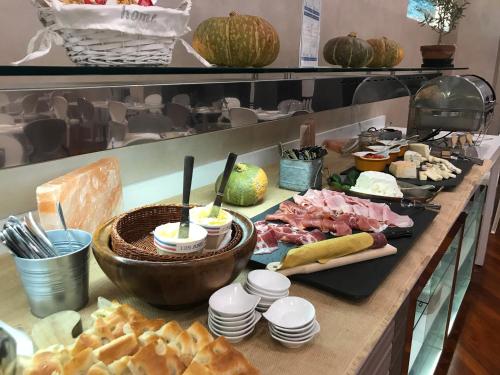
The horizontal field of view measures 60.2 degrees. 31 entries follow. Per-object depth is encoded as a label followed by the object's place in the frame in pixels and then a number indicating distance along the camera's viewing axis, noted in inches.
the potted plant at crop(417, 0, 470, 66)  105.3
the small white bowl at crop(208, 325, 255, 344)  26.6
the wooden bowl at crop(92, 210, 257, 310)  26.0
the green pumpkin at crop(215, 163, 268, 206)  50.7
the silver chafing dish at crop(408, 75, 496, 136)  79.7
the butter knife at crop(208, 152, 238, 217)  32.5
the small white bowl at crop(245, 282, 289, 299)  29.8
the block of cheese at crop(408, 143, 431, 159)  72.7
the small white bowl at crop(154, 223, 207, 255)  27.6
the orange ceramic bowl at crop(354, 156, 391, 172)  65.5
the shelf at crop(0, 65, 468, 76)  23.0
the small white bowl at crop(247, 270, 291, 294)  30.1
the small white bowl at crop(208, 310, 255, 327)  26.7
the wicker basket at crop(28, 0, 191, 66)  27.0
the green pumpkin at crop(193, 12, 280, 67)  42.7
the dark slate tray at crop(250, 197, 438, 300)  32.2
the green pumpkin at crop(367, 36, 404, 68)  76.5
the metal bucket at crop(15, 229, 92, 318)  26.5
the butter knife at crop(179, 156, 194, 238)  29.3
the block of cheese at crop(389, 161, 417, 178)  64.5
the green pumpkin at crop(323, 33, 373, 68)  66.7
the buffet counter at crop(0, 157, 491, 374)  25.4
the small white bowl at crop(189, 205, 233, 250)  30.8
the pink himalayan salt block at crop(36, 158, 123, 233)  33.4
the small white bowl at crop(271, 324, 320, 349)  26.1
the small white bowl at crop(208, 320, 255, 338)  26.7
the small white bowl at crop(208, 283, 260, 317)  26.8
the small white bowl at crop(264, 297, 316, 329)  26.8
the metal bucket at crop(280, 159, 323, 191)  56.8
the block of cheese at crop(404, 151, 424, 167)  68.5
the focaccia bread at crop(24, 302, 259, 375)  20.6
